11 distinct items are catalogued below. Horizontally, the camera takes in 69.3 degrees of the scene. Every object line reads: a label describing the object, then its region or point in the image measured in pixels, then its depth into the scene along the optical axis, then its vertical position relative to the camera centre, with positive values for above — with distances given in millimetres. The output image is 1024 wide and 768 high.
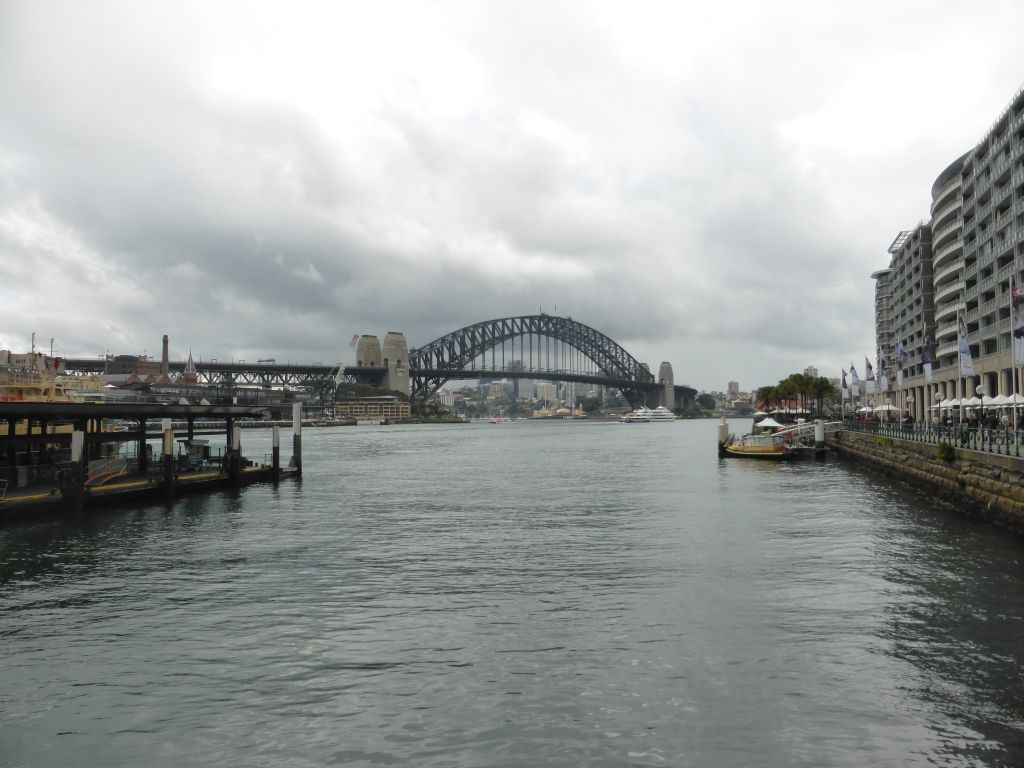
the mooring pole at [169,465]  36656 -2414
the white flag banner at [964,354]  36062 +2738
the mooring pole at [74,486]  30688 -2856
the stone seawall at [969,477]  23734 -2759
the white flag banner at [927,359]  46794 +3290
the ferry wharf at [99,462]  30703 -2322
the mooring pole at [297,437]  50003 -1558
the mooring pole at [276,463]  46156 -3003
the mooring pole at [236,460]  42531 -2557
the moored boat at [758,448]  60250 -2984
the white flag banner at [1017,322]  27312 +3240
